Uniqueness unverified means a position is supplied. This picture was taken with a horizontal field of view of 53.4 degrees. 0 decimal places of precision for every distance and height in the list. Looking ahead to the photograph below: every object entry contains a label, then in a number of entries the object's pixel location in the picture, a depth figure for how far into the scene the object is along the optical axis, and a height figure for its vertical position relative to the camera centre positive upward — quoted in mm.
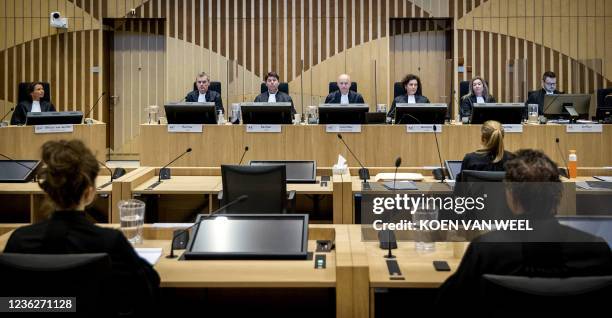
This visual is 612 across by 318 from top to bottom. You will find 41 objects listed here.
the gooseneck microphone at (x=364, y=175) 4258 -180
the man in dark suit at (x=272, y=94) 7004 +660
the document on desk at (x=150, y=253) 2348 -409
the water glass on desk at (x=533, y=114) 5629 +331
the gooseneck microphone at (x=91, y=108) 8653 +619
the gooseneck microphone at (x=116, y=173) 4320 -164
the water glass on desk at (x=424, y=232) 2480 -347
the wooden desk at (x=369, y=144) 5051 +55
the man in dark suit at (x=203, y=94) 7172 +683
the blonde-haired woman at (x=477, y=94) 6969 +650
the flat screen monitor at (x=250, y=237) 2373 -355
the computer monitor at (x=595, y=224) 2170 -268
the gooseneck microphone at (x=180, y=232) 2418 -339
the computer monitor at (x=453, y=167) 4461 -127
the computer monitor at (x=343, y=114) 5055 +305
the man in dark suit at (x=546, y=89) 7301 +733
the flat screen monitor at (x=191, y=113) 5188 +322
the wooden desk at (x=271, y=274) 2041 -438
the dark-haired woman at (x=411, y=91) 7020 +683
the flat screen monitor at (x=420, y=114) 5117 +307
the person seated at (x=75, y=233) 1857 -252
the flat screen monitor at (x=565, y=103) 5844 +450
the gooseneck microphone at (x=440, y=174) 4309 -170
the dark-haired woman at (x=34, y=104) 7000 +559
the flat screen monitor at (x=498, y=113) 5125 +315
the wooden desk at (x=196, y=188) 3906 -253
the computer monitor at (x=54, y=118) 5445 +304
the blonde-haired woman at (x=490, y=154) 3820 -26
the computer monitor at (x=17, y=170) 4398 -140
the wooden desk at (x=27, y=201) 4020 -368
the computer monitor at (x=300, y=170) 4473 -148
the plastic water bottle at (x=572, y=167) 4457 -128
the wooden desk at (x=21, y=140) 5246 +96
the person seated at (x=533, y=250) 1761 -293
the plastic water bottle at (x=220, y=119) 5613 +298
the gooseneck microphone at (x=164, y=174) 4536 -174
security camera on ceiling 8734 +1881
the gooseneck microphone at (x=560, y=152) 5102 -19
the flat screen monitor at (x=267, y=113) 5105 +315
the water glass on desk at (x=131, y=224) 2637 -319
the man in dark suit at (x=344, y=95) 7051 +655
